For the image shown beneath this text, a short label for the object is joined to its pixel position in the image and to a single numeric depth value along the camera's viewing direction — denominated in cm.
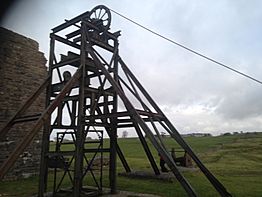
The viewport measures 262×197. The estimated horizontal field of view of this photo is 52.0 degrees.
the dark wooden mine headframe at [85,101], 799
